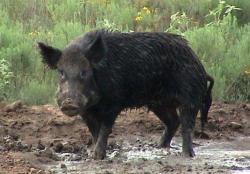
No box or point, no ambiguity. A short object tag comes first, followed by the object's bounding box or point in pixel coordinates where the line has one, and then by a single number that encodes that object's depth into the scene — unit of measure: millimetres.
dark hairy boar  17359
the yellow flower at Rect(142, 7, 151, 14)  29516
